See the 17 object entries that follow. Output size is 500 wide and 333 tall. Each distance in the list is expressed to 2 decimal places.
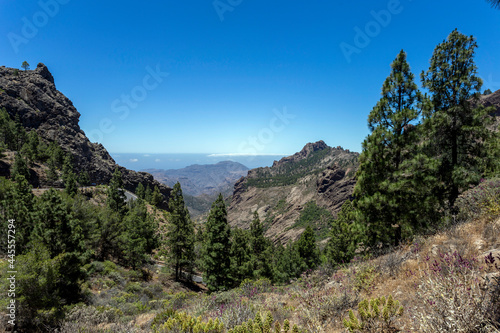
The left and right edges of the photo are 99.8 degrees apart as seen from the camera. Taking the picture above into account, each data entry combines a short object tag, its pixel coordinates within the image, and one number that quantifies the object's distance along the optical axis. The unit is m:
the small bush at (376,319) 4.36
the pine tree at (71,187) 43.78
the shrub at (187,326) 5.45
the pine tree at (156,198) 74.12
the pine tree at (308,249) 27.34
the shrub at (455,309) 3.19
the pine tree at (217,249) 20.39
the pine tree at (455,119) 10.55
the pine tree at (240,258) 22.62
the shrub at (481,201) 8.08
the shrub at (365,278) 7.10
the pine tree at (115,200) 40.91
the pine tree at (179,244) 27.14
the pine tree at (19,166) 49.12
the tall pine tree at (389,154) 10.80
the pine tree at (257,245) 26.31
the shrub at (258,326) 4.83
